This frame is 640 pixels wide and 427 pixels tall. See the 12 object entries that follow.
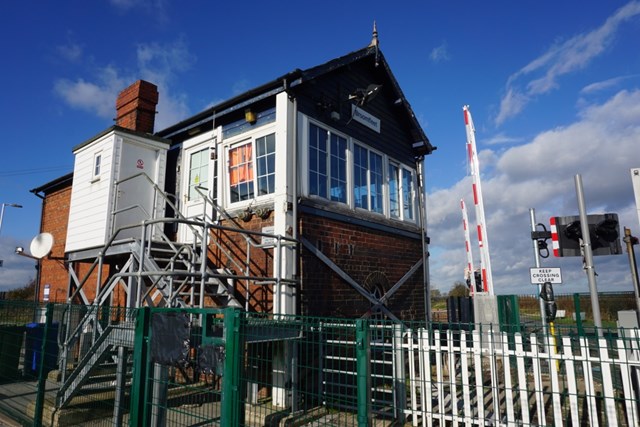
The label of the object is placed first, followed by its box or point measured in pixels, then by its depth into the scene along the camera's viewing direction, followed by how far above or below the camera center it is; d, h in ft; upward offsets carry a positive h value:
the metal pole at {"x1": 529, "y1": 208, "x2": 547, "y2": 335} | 27.27 +3.26
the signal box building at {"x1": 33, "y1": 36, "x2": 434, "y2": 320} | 26.09 +7.36
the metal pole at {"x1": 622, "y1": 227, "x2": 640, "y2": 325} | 20.21 +1.96
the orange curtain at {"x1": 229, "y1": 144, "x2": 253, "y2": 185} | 29.19 +9.15
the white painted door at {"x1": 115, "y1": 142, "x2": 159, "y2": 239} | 30.81 +8.25
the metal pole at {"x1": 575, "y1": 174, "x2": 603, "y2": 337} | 19.34 +2.29
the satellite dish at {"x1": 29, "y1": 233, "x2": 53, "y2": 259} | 34.30 +4.66
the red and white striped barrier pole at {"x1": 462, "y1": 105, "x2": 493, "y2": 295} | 31.35 +7.02
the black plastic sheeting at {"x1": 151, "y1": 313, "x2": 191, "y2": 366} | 14.12 -1.05
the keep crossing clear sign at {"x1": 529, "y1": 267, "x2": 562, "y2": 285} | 27.30 +1.68
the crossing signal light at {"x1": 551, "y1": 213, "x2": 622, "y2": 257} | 20.98 +3.22
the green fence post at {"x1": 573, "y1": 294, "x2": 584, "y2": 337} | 35.65 -0.19
